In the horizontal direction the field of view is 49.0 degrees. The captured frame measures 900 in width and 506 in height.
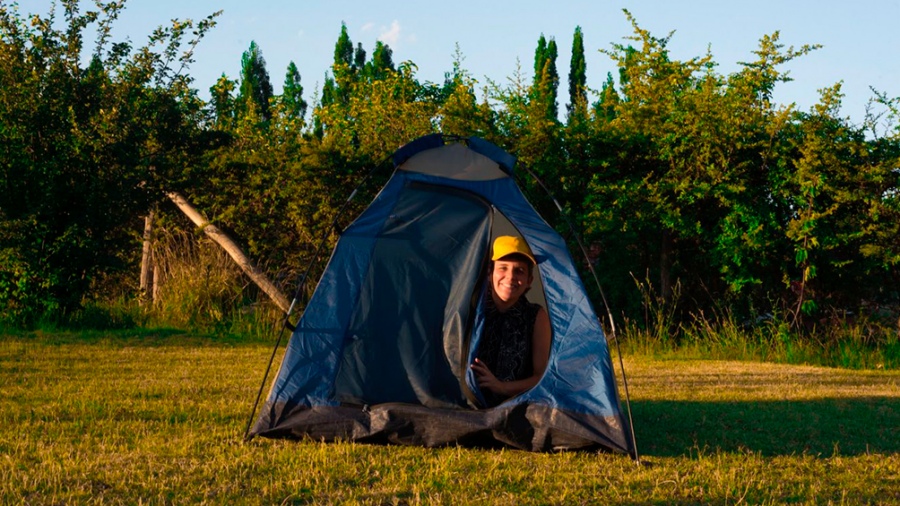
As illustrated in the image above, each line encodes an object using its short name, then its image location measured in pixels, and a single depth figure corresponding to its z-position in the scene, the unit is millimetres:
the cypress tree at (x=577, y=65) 34781
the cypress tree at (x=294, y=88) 34281
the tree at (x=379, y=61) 30047
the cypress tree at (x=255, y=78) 31861
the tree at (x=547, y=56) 32594
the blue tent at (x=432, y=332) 4992
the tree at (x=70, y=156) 10656
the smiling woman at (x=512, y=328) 5461
